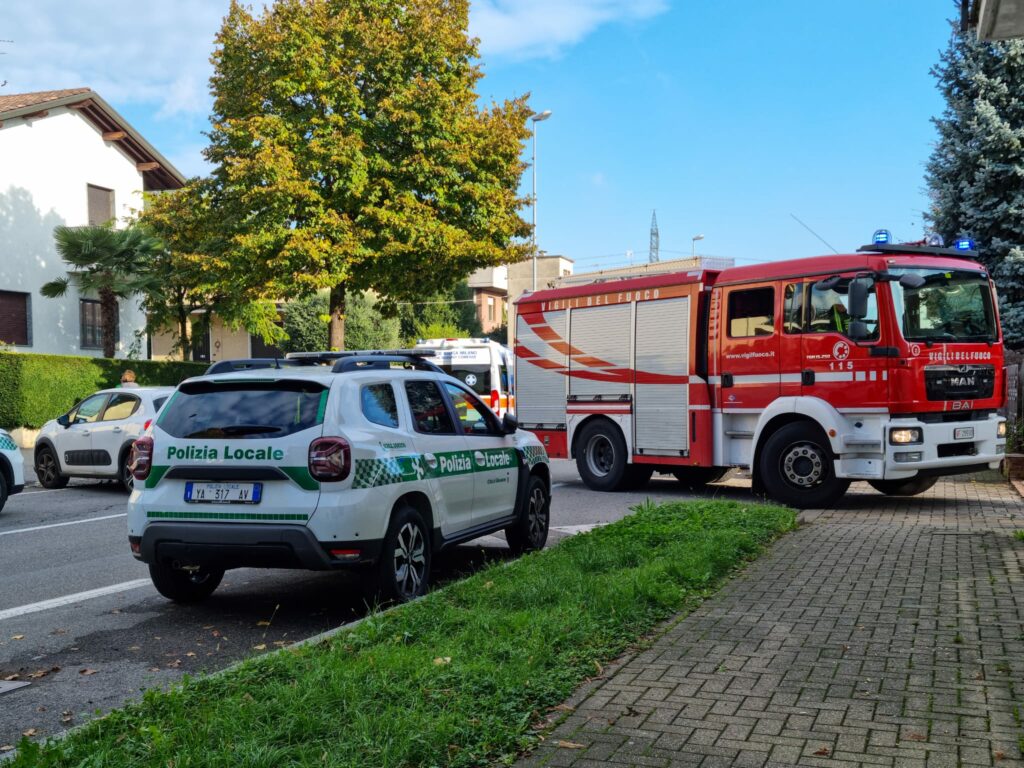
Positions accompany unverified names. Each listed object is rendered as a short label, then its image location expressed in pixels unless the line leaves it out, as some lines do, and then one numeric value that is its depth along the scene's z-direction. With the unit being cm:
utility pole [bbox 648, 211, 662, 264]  8126
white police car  649
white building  2888
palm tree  2633
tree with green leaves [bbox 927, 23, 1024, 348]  1953
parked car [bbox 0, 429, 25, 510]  1268
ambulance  2605
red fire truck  1148
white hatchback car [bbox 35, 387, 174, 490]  1495
